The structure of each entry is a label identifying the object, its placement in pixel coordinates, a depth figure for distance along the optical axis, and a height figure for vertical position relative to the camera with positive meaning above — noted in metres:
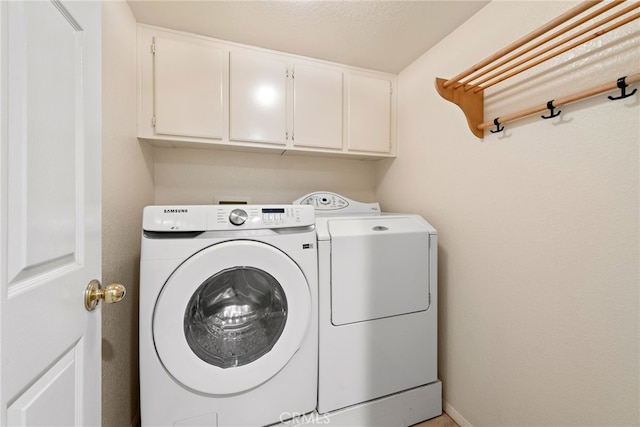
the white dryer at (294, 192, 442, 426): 1.31 -0.58
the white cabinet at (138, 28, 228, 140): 1.49 +0.73
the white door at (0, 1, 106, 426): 0.41 +0.00
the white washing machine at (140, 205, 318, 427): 1.06 -0.48
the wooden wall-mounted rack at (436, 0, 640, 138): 0.81 +0.59
